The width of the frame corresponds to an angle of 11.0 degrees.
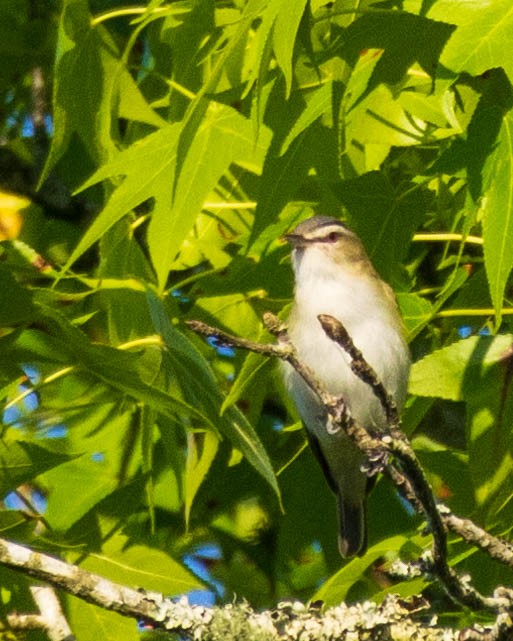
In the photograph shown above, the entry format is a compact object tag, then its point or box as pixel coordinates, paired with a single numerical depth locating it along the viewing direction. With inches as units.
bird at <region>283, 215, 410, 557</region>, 328.5
